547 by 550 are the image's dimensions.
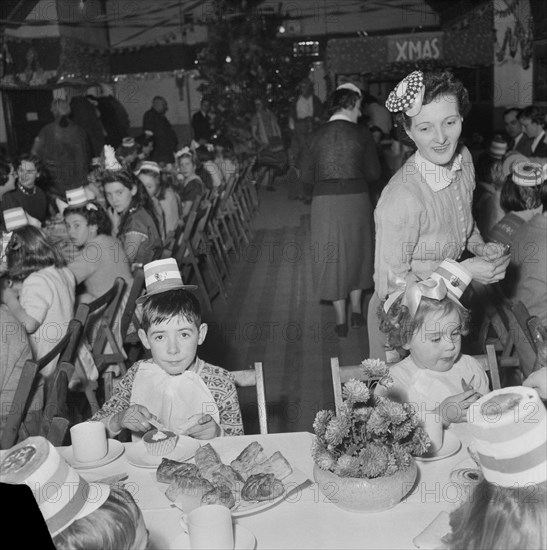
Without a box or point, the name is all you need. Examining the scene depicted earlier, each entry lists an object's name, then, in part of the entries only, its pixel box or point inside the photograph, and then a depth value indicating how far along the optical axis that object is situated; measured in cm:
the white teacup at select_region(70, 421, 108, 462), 217
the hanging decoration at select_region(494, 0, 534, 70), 1055
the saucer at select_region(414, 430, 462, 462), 204
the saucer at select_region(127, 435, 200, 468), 213
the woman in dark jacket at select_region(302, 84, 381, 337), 511
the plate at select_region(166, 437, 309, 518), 181
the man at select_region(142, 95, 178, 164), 1174
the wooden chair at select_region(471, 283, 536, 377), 324
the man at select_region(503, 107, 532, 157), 727
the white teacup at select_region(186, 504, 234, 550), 160
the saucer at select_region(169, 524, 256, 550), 166
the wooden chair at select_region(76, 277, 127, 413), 368
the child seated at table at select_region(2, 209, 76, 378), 350
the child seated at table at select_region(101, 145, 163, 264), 497
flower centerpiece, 176
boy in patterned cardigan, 254
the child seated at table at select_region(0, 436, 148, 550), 110
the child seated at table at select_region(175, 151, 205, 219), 719
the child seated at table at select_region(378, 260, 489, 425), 251
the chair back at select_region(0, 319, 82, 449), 236
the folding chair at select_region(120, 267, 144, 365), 381
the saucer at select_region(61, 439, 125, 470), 215
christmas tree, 1176
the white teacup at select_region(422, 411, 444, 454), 204
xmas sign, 1300
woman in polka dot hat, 265
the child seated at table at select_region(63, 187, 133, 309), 417
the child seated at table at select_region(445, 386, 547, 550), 119
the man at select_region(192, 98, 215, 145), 1255
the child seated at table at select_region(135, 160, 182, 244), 618
